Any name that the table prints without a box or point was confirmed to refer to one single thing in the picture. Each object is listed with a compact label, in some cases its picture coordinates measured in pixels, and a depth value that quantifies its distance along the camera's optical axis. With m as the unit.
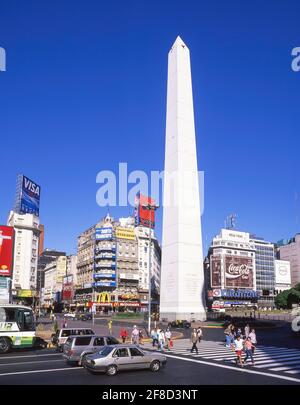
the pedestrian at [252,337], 24.64
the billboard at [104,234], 127.94
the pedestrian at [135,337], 30.62
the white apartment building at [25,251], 113.94
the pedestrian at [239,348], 21.12
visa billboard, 91.38
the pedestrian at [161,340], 28.78
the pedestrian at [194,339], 26.80
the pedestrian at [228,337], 31.09
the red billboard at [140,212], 135.12
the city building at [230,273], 156.00
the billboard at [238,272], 159.75
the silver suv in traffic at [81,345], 21.14
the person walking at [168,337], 29.77
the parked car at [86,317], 77.97
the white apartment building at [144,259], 135.75
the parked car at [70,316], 84.06
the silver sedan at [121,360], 17.92
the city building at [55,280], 174.00
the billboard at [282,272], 189.89
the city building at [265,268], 177.50
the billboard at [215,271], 158.50
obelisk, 61.12
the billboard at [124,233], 133.25
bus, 27.25
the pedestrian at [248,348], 21.58
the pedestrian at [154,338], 29.90
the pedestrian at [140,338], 34.06
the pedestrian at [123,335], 32.65
